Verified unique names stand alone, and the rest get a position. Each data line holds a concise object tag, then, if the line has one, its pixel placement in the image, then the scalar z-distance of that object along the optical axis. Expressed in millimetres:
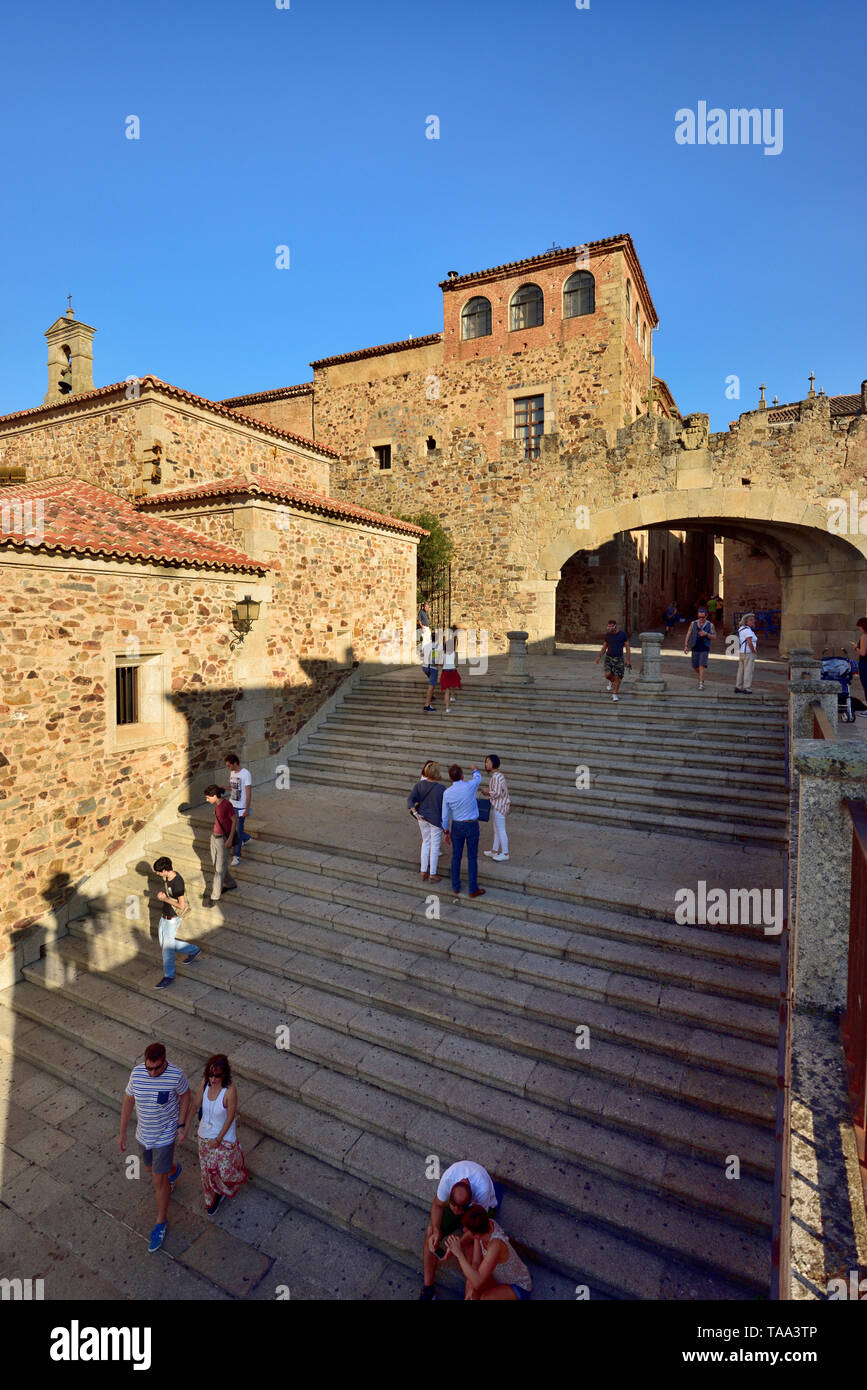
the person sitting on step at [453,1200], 3713
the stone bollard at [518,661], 13594
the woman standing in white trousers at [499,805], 7191
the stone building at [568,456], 15055
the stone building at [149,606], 7914
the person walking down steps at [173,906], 6781
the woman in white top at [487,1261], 3549
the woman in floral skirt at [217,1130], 4484
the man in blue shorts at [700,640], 11703
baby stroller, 8836
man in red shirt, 7633
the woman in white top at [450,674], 12266
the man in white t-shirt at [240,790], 8281
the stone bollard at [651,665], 11695
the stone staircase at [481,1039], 4086
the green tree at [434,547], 19734
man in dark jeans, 6805
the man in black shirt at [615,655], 11492
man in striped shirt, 4516
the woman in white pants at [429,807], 7035
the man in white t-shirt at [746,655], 10773
